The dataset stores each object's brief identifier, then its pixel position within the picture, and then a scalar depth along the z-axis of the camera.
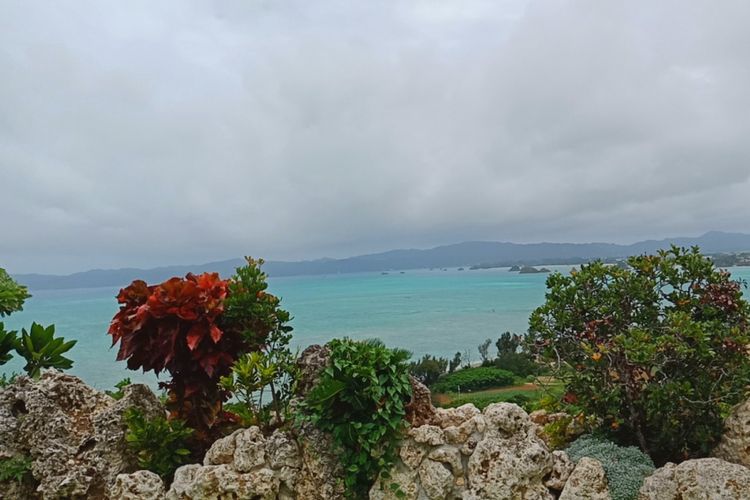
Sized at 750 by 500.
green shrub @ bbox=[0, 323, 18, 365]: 4.95
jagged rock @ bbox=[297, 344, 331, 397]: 3.95
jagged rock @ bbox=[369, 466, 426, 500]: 3.58
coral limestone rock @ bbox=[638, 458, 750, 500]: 2.98
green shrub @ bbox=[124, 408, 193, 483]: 3.93
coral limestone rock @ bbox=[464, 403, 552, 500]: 3.38
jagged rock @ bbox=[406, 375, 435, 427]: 3.87
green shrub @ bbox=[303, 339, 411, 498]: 3.56
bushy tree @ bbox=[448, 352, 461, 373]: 24.30
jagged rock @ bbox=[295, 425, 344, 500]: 3.70
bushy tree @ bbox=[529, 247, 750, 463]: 3.68
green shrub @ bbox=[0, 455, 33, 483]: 4.02
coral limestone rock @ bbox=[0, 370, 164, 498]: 3.91
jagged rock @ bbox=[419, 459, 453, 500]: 3.52
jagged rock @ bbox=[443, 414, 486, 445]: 3.64
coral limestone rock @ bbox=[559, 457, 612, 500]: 3.28
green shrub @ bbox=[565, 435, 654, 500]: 3.35
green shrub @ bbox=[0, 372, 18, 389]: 4.95
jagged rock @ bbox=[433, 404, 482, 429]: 3.86
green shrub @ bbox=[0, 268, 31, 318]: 5.22
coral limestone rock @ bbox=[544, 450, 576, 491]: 3.47
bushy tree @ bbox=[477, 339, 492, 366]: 26.72
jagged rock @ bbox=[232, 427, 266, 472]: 3.68
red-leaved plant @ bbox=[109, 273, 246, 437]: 3.97
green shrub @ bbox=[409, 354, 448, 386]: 20.57
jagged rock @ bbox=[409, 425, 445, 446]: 3.61
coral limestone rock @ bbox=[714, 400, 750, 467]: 3.51
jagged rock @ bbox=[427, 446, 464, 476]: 3.59
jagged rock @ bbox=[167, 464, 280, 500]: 3.59
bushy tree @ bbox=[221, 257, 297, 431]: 3.99
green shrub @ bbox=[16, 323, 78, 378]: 5.01
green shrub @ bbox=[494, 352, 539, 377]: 21.39
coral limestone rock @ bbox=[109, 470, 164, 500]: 3.58
